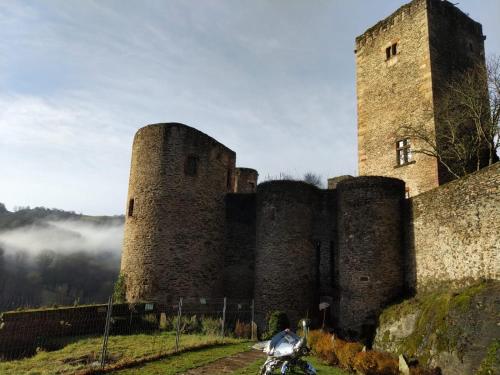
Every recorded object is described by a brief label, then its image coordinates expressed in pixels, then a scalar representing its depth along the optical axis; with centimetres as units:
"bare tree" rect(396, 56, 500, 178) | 1919
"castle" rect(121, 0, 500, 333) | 1500
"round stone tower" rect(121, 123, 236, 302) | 1994
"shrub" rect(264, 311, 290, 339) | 1612
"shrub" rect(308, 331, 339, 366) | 1231
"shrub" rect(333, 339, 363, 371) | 1149
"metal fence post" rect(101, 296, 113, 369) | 1095
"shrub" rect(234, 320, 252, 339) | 1695
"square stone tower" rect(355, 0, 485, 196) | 2145
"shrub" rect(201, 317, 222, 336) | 1695
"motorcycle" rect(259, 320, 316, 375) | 954
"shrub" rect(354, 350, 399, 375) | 1073
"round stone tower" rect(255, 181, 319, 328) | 1862
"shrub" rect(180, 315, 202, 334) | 1752
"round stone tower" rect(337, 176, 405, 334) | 1614
